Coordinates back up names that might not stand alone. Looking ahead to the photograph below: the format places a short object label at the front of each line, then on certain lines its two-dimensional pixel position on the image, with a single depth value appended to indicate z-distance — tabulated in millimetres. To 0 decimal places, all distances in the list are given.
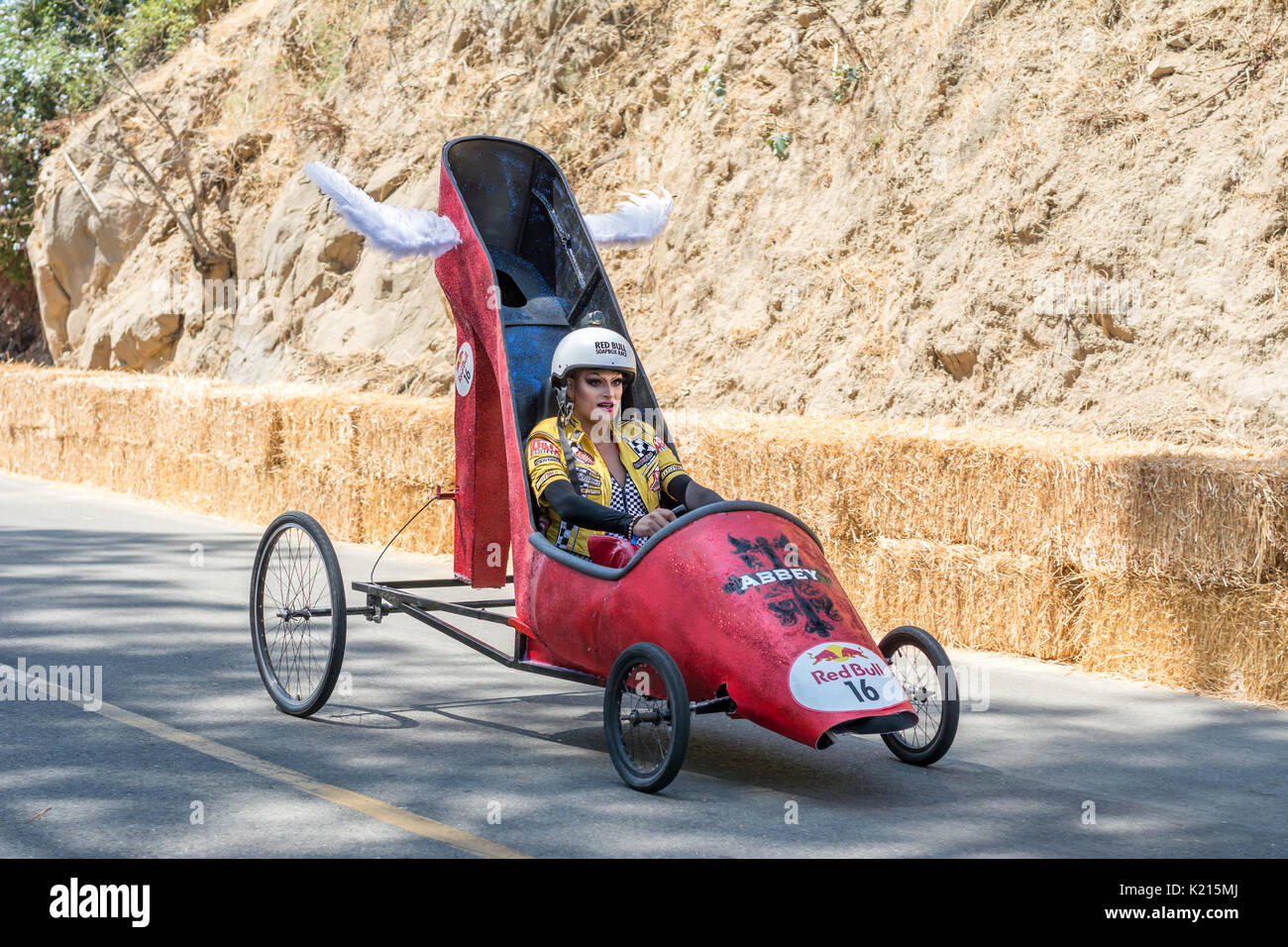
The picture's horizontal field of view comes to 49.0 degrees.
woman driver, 6273
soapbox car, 5148
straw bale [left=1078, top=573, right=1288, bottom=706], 7254
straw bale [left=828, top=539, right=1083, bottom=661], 8438
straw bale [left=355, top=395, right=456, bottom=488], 12891
